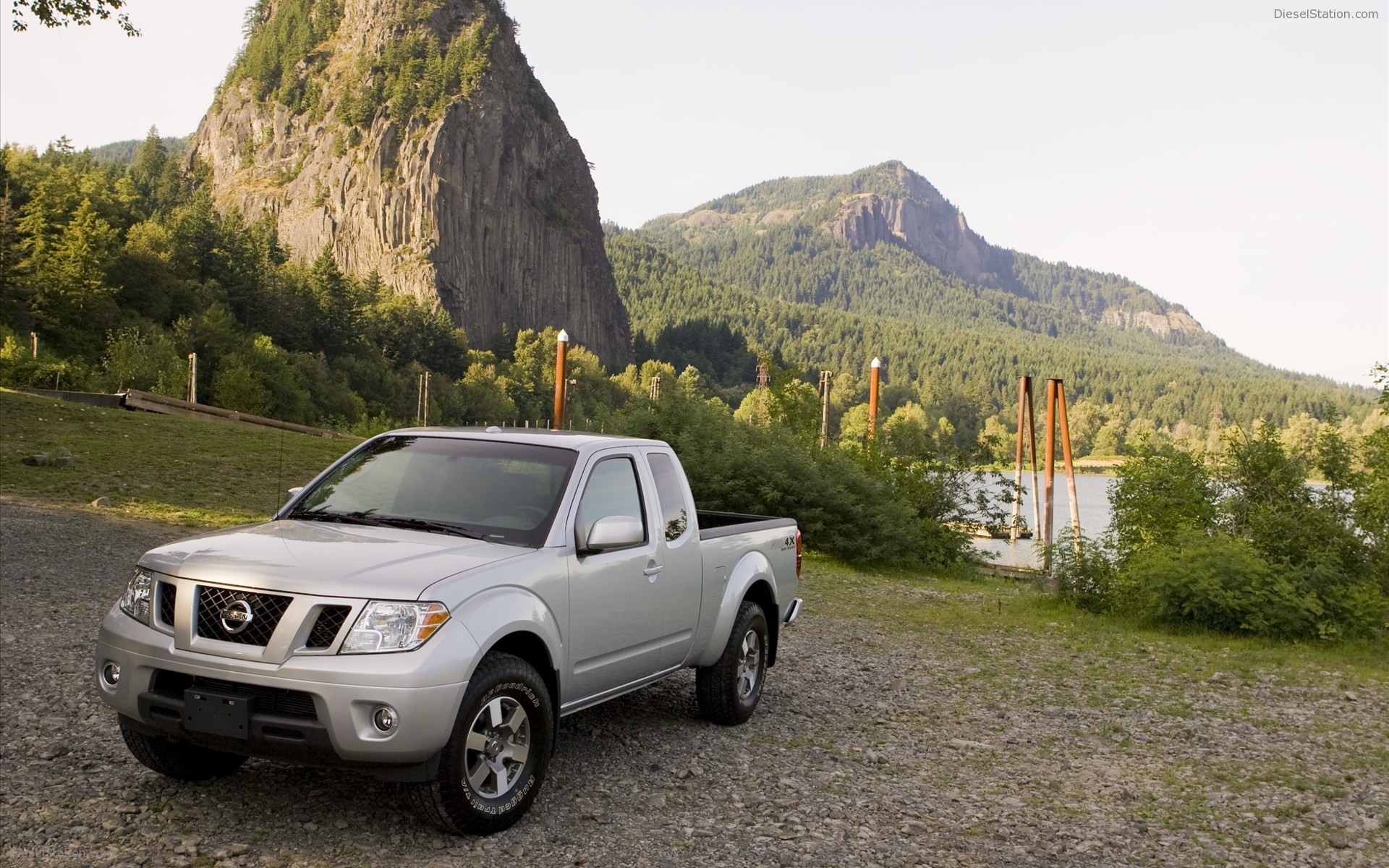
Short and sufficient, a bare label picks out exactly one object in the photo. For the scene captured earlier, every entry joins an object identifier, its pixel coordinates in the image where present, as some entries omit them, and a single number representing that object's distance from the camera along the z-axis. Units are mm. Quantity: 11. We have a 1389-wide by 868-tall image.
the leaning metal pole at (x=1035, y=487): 31094
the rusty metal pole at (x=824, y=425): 25292
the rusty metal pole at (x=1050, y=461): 30344
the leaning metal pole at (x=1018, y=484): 26688
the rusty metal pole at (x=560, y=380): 26742
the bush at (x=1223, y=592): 12617
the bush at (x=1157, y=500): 15078
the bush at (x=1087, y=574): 15078
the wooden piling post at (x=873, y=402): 25812
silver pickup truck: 4609
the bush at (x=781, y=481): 20641
